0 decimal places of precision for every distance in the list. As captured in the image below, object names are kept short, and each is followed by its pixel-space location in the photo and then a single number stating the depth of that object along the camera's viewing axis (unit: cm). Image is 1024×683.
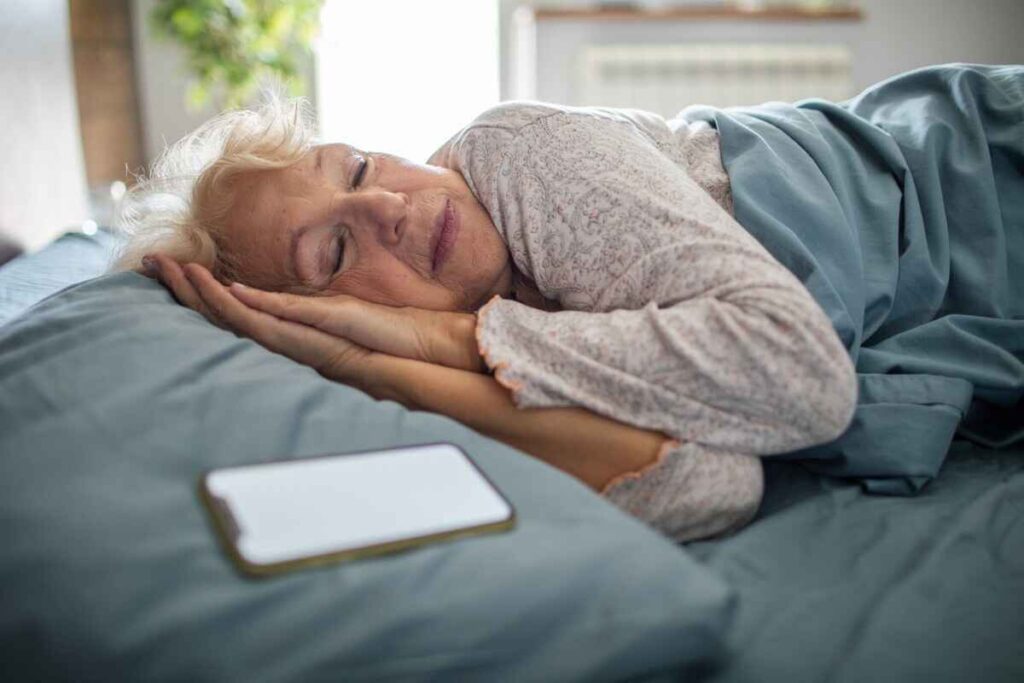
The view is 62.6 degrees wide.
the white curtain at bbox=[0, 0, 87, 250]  157
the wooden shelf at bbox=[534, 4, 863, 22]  349
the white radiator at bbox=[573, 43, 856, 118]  349
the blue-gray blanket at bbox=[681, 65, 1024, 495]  95
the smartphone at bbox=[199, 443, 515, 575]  56
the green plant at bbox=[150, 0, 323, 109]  336
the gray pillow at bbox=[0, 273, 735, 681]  51
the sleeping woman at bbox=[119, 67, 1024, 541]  79
